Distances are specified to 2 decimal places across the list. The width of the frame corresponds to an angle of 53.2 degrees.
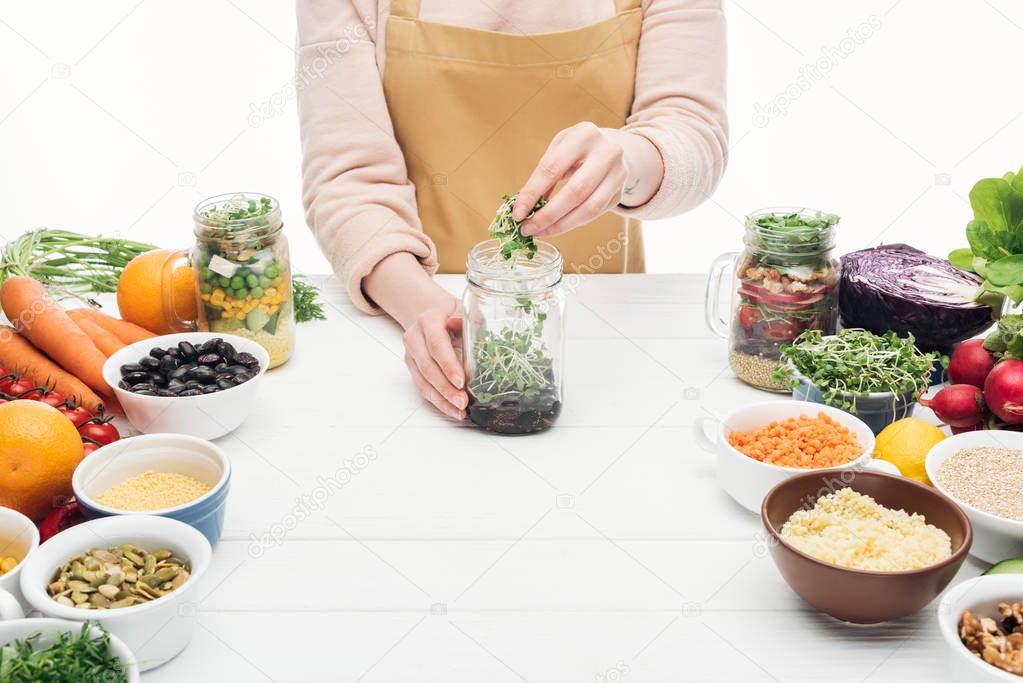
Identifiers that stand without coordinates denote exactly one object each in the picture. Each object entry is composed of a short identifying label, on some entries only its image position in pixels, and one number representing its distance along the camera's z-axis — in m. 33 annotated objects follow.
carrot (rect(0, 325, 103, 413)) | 1.39
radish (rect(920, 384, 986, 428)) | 1.26
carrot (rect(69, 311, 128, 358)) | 1.48
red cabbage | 1.42
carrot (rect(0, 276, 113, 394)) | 1.42
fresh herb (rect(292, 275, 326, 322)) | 1.71
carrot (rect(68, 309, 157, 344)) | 1.54
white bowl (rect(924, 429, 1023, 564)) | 1.06
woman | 1.70
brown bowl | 0.98
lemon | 1.20
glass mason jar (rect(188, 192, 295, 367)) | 1.47
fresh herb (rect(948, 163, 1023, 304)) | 1.38
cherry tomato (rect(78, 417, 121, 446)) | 1.27
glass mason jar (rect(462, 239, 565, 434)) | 1.36
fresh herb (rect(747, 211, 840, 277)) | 1.41
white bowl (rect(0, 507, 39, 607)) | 1.03
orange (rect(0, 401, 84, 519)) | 1.13
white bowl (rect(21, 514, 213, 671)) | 0.93
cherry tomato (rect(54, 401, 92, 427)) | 1.28
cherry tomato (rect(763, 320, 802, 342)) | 1.45
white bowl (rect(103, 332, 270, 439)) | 1.32
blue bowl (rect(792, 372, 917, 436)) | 1.32
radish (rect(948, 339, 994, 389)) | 1.31
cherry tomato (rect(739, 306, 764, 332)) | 1.46
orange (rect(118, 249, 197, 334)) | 1.57
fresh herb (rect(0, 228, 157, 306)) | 1.75
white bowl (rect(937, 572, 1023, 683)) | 0.91
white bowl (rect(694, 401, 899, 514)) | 1.17
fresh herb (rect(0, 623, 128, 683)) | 0.85
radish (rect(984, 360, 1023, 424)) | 1.21
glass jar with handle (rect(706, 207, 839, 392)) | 1.42
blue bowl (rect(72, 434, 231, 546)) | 1.11
